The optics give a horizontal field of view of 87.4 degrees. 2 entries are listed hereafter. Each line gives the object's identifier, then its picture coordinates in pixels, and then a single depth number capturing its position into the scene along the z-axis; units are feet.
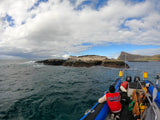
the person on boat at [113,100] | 11.72
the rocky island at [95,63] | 109.15
